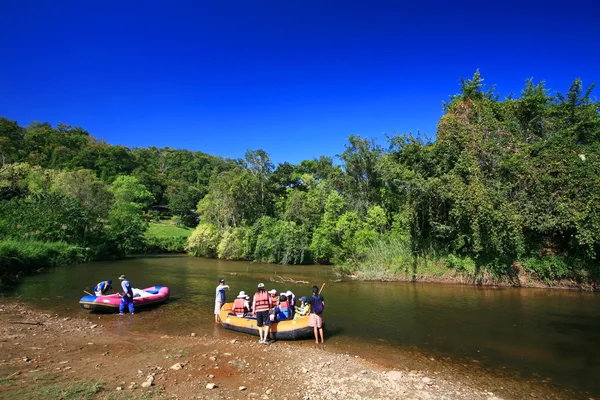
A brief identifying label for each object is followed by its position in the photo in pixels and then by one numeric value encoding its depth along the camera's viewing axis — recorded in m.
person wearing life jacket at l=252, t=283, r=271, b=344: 13.51
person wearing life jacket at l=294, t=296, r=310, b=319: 14.72
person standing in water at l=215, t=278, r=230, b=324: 16.08
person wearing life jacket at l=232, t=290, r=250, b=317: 15.01
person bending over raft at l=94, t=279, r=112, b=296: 18.12
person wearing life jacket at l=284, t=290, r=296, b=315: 15.15
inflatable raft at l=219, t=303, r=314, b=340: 13.55
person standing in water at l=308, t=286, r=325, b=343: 13.38
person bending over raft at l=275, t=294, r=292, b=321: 14.62
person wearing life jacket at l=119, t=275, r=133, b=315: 17.44
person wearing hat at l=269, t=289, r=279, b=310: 13.77
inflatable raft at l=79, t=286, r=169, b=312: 17.14
